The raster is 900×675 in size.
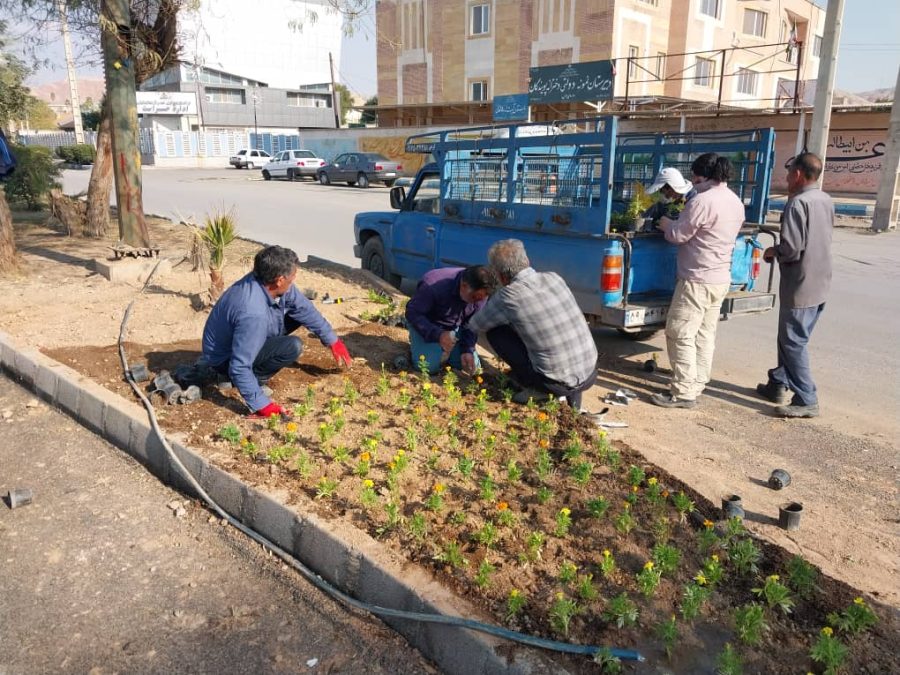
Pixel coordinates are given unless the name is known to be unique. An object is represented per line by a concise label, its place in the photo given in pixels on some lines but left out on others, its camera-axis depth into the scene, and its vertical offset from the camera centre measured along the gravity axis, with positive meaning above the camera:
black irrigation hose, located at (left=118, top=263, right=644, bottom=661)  2.65 -1.77
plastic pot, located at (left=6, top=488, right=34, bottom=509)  4.11 -1.90
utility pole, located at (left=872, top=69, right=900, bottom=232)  17.12 -0.49
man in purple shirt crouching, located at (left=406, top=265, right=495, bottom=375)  5.41 -1.20
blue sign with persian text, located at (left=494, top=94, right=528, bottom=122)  33.08 +2.41
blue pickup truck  6.13 -0.44
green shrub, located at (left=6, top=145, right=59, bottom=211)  17.70 -0.62
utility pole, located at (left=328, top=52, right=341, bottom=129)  51.53 +3.89
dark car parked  31.22 -0.42
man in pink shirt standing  5.52 -0.83
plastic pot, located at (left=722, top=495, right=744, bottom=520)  3.78 -1.77
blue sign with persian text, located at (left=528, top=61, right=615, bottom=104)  28.44 +3.16
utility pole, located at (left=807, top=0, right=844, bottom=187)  14.65 +1.74
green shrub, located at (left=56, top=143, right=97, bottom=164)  53.31 +0.22
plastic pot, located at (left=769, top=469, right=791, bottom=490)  4.34 -1.85
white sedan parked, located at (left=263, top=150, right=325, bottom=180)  37.00 -0.33
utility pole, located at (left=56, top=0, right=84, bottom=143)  55.62 +3.91
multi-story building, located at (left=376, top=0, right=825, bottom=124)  37.78 +6.48
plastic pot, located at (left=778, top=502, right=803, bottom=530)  3.84 -1.83
